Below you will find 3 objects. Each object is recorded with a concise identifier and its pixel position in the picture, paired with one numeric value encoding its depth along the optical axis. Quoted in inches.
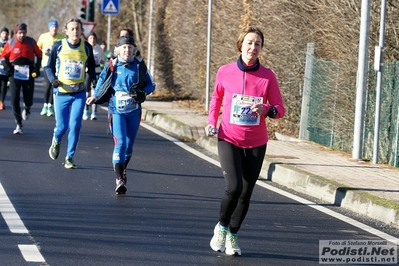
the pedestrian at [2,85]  826.2
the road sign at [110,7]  1081.4
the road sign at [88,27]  1170.0
